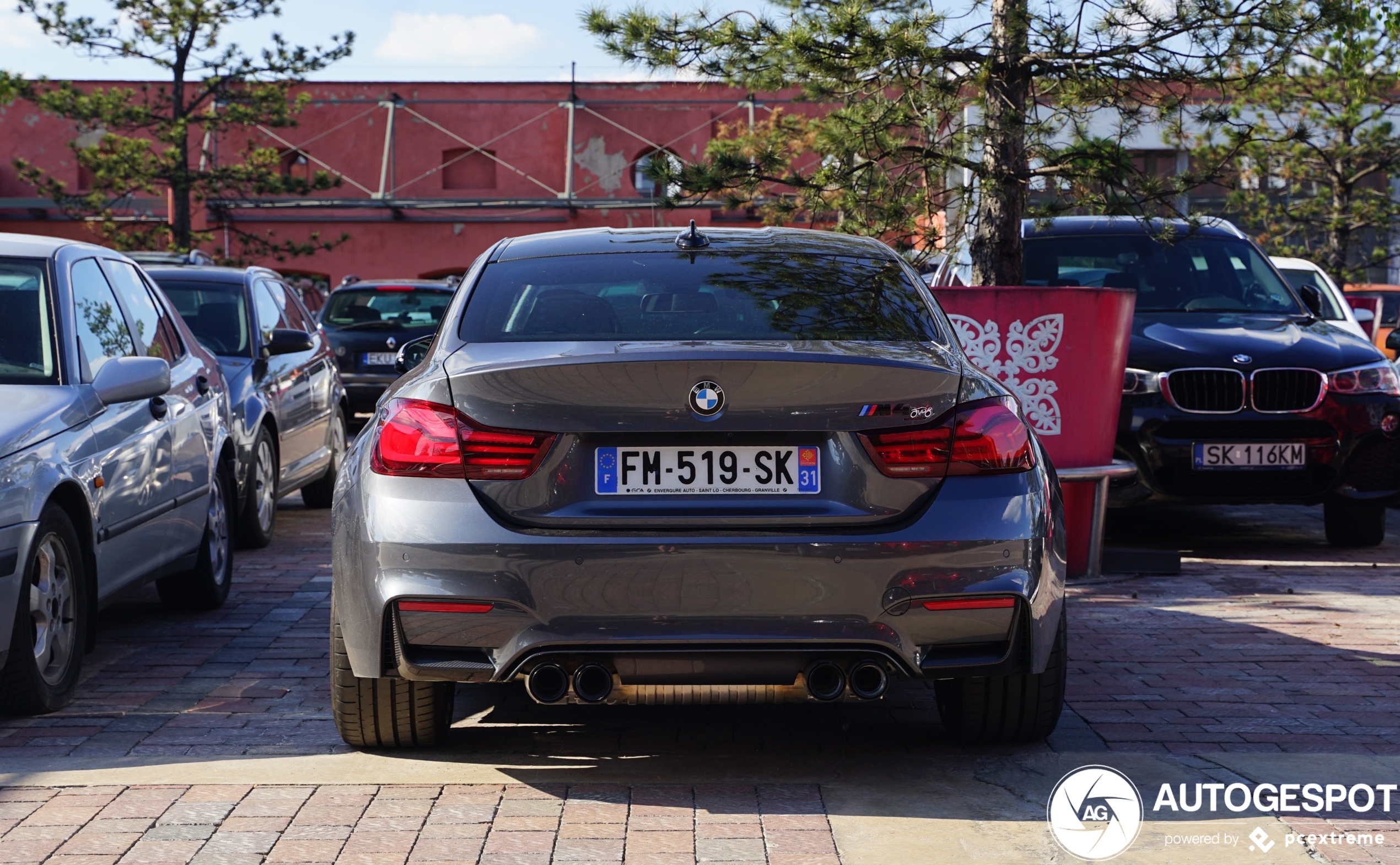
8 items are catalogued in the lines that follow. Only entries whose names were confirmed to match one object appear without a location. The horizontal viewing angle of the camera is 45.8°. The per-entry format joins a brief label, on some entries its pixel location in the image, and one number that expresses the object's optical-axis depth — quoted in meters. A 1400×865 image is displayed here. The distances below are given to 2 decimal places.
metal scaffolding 33.31
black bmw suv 8.55
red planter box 7.38
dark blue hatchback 17.41
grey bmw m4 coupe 3.94
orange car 23.69
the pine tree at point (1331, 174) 21.84
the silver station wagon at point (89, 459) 4.89
